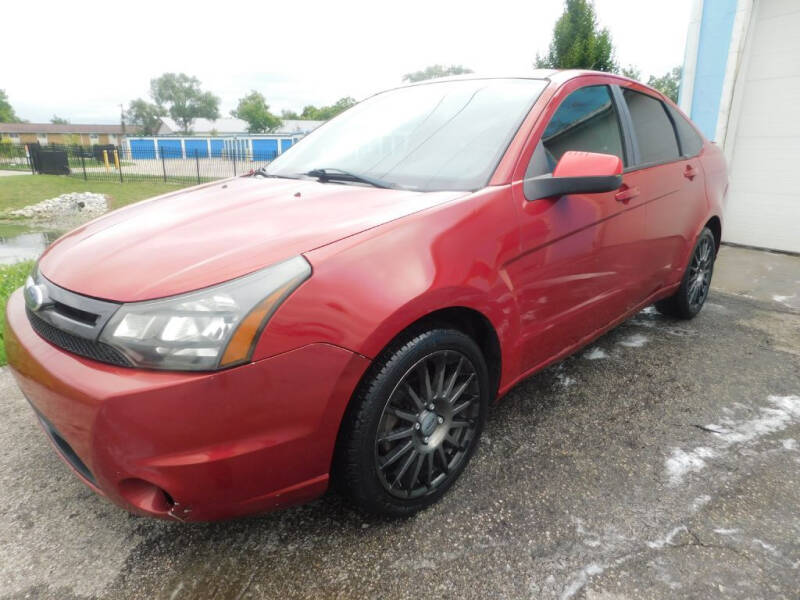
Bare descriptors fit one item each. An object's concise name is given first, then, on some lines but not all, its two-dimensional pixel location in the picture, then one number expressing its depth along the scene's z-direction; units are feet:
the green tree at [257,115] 279.49
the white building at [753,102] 19.40
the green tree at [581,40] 48.47
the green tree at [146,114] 323.16
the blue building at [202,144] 134.51
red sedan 4.58
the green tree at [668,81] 237.18
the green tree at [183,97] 315.58
